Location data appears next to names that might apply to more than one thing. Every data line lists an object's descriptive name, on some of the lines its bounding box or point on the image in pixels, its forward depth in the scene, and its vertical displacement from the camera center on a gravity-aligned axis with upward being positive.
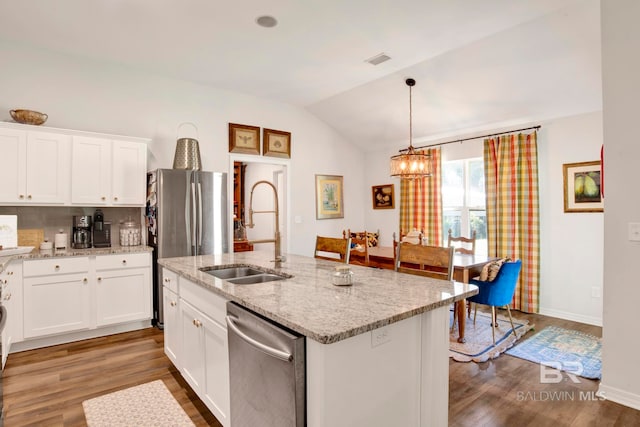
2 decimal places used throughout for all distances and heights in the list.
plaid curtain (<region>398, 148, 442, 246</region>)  5.38 +0.19
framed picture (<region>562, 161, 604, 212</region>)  3.92 +0.32
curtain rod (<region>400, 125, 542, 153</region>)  4.39 +1.11
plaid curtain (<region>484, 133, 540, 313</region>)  4.34 +0.10
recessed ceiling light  3.05 +1.73
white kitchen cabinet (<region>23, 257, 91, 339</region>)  3.19 -0.74
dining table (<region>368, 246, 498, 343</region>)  3.28 -0.52
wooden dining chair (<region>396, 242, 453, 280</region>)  2.18 -0.27
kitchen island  1.24 -0.49
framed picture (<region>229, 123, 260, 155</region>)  4.93 +1.11
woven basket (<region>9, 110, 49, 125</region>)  3.30 +0.96
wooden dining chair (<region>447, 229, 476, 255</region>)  4.07 -0.31
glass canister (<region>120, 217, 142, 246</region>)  4.00 -0.20
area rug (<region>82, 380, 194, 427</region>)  2.17 -1.26
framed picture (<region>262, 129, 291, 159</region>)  5.27 +1.12
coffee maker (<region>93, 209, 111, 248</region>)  3.82 -0.16
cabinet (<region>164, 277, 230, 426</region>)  1.86 -0.78
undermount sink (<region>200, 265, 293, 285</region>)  2.33 -0.40
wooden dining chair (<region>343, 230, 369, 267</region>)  3.83 -0.48
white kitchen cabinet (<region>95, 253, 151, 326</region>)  3.54 -0.74
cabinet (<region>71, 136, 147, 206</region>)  3.58 +0.48
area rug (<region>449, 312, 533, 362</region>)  3.07 -1.21
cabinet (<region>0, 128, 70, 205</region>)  3.23 +0.47
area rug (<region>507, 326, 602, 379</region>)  2.85 -1.23
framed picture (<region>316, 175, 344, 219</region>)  5.95 +0.33
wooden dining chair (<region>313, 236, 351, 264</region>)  2.69 -0.24
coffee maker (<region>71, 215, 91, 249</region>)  3.71 -0.17
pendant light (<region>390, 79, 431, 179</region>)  3.86 +0.56
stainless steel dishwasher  1.27 -0.63
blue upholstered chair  3.21 -0.68
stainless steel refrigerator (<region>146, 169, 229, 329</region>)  3.86 +0.02
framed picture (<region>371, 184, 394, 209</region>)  6.16 +0.35
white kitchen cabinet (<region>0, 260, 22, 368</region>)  3.02 -0.74
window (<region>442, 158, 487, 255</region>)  5.05 +0.24
